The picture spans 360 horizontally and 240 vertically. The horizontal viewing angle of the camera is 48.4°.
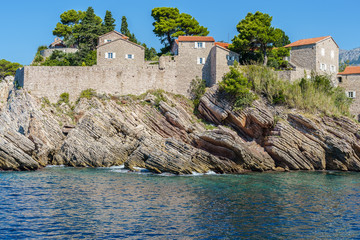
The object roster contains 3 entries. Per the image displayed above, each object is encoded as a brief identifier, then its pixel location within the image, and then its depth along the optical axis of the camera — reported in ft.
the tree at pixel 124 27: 231.09
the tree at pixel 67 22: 232.94
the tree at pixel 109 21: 219.98
